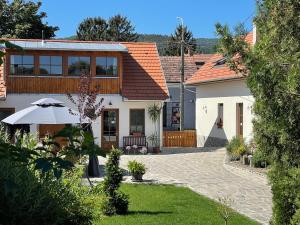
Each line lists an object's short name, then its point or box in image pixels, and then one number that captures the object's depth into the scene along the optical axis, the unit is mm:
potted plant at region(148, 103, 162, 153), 27609
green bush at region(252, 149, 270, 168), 6181
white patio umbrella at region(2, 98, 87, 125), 16625
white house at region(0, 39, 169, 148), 26375
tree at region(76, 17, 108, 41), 71250
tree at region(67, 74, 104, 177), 15152
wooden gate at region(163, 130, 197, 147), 30203
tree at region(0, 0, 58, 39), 42250
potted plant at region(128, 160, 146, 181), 16344
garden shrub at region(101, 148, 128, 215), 11008
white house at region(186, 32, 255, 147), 26531
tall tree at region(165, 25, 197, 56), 76562
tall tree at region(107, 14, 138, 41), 71812
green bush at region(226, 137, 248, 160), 21344
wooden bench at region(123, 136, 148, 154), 27219
